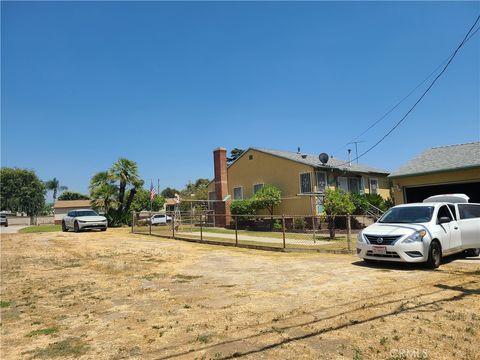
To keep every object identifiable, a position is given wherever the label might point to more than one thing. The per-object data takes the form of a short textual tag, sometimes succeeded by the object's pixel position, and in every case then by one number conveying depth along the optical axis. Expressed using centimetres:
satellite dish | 2670
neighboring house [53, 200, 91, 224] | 7169
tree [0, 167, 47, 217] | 7794
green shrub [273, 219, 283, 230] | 2535
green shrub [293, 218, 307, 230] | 2528
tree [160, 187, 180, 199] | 10888
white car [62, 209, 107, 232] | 2431
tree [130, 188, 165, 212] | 4116
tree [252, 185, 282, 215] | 2730
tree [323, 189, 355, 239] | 1859
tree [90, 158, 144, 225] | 3095
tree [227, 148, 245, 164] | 6678
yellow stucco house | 2654
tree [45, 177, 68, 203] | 11281
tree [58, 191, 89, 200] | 10269
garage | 1881
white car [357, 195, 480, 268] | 973
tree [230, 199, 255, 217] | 2791
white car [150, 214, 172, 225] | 4122
